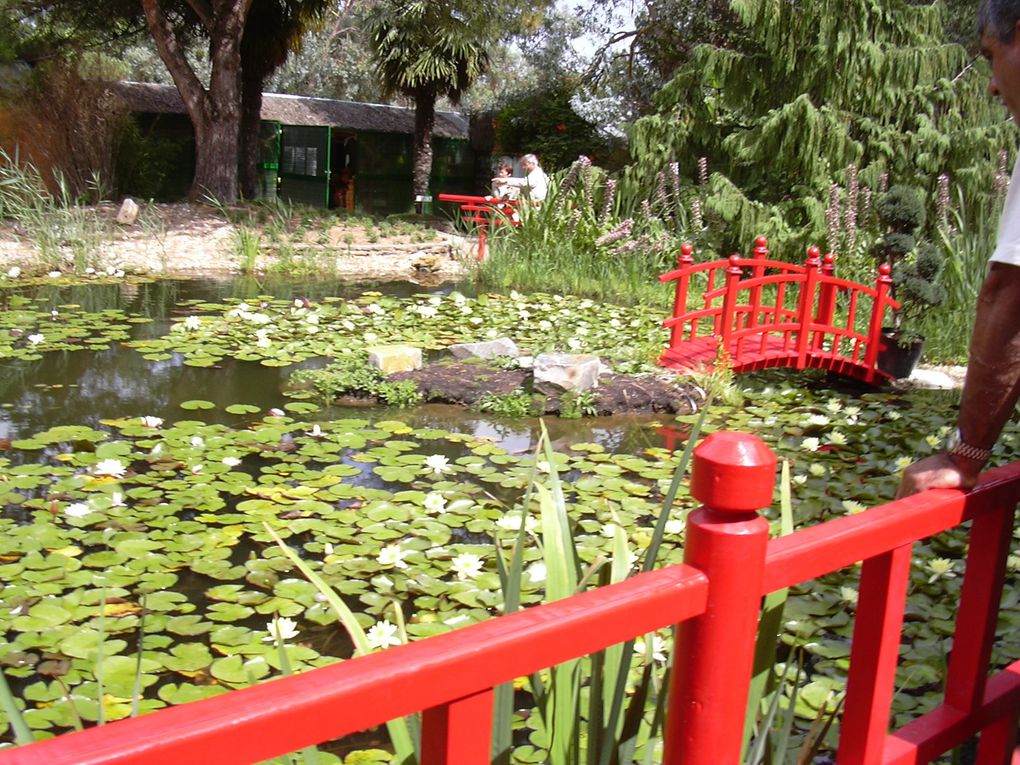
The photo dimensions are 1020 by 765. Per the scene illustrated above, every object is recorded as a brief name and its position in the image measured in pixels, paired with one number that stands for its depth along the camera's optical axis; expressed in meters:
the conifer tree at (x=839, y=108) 10.34
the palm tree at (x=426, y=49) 15.88
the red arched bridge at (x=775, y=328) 6.18
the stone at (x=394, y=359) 5.81
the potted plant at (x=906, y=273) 7.00
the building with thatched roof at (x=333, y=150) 17.34
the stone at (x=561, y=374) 5.54
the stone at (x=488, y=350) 6.31
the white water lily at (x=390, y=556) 3.08
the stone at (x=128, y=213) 11.84
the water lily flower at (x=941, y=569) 3.17
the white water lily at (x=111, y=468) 3.85
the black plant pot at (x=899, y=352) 6.96
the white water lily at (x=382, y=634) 2.53
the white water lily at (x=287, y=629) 2.63
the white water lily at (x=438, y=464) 4.16
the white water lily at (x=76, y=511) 3.48
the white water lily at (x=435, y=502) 3.67
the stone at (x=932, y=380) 7.09
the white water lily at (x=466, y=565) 3.08
